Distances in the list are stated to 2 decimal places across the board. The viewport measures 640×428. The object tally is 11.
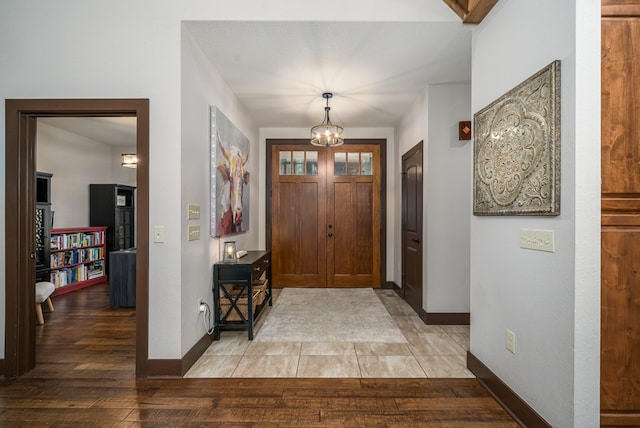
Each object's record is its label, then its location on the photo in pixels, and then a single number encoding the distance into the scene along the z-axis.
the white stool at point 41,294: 3.73
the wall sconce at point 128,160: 5.73
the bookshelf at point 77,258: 5.22
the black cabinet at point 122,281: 4.43
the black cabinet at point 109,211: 6.33
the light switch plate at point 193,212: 2.69
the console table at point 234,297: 3.27
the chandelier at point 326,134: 4.13
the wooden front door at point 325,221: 5.64
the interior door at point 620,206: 1.61
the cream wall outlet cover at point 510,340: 2.05
